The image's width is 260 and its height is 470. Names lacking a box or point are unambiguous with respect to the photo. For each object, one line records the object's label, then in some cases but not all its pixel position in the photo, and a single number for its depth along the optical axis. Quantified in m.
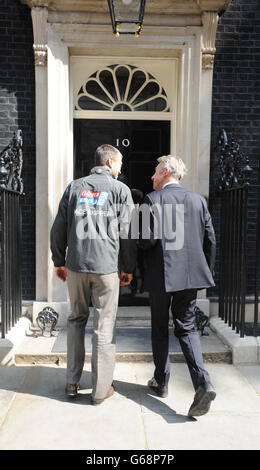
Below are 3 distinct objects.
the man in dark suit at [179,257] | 3.11
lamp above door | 3.96
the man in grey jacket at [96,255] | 3.18
